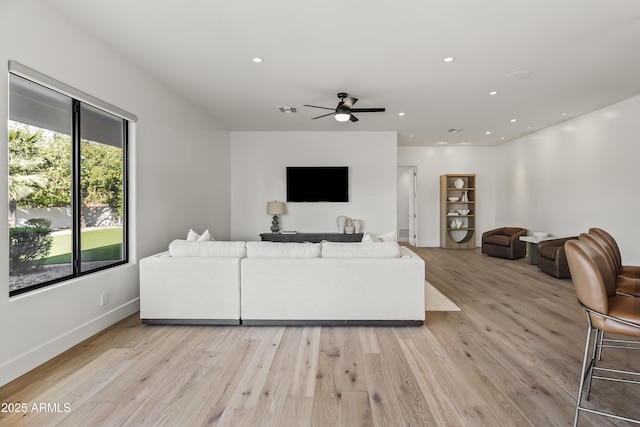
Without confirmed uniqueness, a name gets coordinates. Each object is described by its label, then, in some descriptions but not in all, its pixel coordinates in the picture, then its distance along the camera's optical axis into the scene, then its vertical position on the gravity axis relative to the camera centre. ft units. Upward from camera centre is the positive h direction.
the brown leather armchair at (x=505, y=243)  20.74 -2.18
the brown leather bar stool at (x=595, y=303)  4.82 -1.51
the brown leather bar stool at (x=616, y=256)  8.19 -1.23
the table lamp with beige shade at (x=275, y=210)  20.13 +0.16
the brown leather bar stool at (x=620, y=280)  7.02 -1.78
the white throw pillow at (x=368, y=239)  10.62 -0.93
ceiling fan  13.23 +4.60
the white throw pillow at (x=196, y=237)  11.35 -0.91
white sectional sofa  9.45 -2.33
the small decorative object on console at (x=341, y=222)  20.39 -0.65
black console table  19.58 -1.59
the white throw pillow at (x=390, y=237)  10.86 -0.90
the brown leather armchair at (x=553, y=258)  15.46 -2.45
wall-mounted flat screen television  20.84 +1.99
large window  7.15 +0.76
